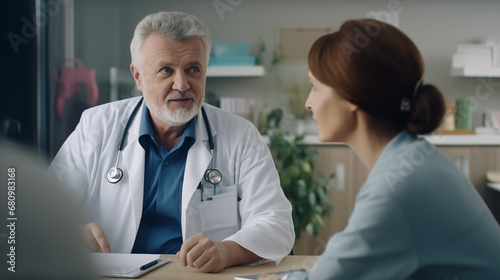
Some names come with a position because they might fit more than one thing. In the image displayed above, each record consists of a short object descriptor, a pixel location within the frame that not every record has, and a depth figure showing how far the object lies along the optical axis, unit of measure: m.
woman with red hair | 0.90
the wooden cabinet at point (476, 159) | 3.67
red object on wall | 2.59
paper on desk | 1.14
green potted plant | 3.50
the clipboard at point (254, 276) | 1.11
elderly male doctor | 1.59
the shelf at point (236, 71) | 3.75
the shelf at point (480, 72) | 3.70
